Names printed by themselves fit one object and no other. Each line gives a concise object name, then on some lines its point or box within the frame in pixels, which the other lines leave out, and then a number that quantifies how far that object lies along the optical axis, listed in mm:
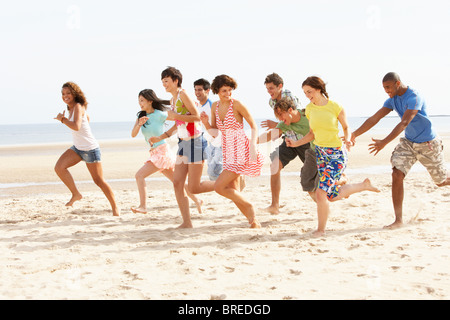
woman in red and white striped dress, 5578
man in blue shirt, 5672
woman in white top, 6875
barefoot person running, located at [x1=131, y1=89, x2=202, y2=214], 6676
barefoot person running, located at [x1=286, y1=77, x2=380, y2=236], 5371
